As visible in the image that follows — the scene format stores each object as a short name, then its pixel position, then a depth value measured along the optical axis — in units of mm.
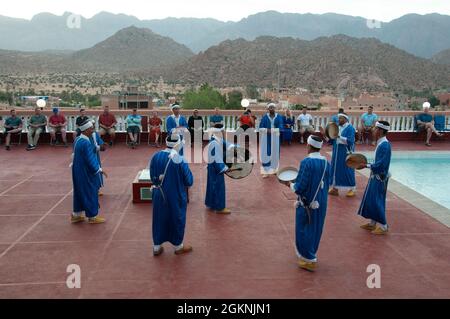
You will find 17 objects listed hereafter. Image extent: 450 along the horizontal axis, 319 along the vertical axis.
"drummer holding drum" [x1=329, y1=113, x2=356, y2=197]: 8812
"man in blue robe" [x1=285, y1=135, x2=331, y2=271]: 5793
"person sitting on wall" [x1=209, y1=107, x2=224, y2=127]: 13542
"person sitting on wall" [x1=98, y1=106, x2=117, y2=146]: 14031
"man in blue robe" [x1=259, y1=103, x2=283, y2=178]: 11542
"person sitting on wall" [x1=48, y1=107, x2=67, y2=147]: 13852
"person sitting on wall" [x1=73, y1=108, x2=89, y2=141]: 12990
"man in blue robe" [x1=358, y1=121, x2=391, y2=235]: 6988
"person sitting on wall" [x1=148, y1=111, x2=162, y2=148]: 14102
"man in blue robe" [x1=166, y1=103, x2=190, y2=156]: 12258
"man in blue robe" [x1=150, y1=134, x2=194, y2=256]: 6176
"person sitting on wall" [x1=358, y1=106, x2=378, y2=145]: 14477
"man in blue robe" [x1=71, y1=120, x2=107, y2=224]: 7176
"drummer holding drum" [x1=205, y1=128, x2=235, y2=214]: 7762
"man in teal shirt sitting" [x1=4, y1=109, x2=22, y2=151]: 13637
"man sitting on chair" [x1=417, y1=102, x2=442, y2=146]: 15202
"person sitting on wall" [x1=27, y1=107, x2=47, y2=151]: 13711
